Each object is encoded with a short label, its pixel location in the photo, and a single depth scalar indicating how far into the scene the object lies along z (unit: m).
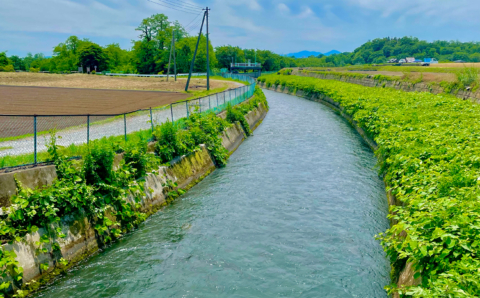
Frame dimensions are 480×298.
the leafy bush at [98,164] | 10.52
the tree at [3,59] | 115.31
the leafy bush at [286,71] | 106.81
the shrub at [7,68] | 101.44
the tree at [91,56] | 114.88
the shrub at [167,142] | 14.78
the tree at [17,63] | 153.18
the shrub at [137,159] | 12.72
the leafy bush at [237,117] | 25.50
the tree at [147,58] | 113.19
